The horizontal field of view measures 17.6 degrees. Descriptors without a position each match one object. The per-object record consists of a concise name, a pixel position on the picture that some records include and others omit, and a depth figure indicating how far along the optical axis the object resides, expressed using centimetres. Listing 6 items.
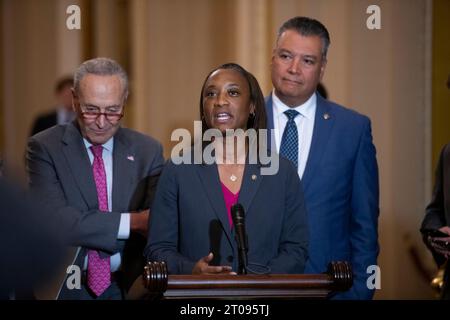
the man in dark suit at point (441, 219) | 518
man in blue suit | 529
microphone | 422
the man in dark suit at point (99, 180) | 513
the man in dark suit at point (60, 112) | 882
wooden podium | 431
